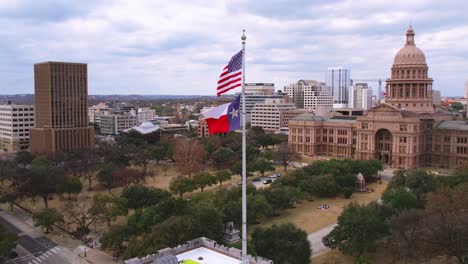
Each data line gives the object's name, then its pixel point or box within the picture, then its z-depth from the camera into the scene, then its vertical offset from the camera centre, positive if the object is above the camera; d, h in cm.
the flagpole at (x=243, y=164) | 2319 -301
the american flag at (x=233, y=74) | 2383 +209
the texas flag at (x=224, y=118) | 2415 -40
